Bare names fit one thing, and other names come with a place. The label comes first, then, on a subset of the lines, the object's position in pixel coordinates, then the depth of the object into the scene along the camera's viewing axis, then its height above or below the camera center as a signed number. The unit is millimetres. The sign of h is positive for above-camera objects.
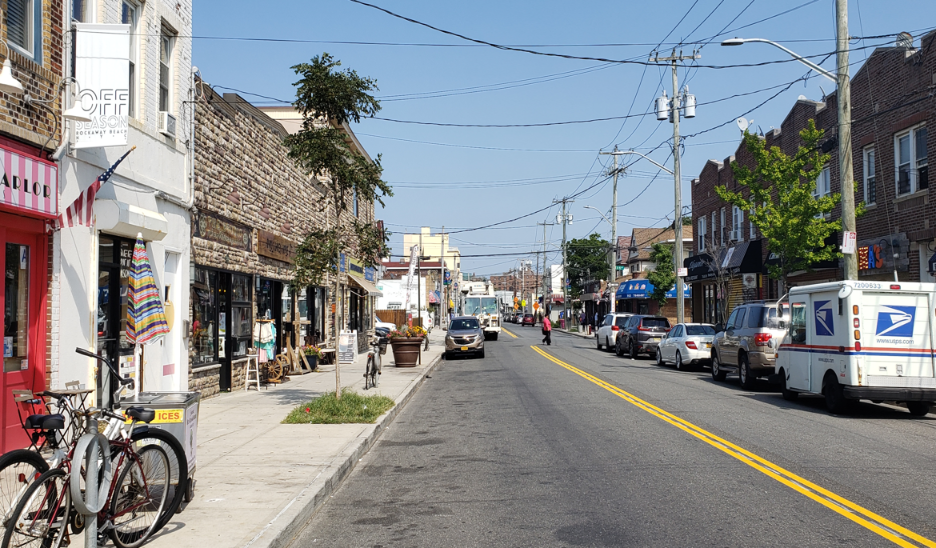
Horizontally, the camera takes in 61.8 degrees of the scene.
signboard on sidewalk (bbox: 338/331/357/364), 25211 -1188
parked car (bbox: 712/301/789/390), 17781 -823
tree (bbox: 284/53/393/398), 13555 +2765
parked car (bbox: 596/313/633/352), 37000 -1006
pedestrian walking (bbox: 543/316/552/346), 43719 -1295
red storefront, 8703 +524
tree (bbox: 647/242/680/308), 49031 +2029
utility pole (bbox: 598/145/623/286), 50438 +6455
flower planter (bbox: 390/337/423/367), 25812 -1358
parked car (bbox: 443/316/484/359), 32406 -1304
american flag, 10008 +1370
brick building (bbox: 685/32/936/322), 21297 +4419
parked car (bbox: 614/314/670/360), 30938 -1023
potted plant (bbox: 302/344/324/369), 23344 -1355
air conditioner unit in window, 13645 +3284
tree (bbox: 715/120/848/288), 22766 +2970
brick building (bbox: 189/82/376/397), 15750 +1716
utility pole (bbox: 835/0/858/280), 16688 +3919
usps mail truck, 13242 -653
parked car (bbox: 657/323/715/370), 24775 -1200
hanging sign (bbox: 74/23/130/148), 9883 +2903
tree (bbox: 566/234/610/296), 85438 +5383
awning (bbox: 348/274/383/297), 29814 +940
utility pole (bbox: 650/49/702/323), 31500 +5878
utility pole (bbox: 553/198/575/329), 73781 +8369
